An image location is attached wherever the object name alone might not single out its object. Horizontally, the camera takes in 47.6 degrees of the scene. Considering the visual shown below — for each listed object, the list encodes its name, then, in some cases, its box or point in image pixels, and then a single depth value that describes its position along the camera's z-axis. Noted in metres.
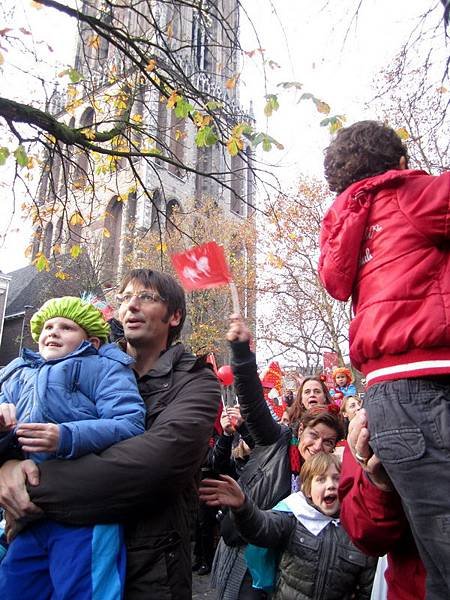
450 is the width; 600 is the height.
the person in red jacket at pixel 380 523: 1.59
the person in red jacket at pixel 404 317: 1.35
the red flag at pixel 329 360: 18.52
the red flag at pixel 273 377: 9.46
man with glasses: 1.59
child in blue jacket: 1.59
